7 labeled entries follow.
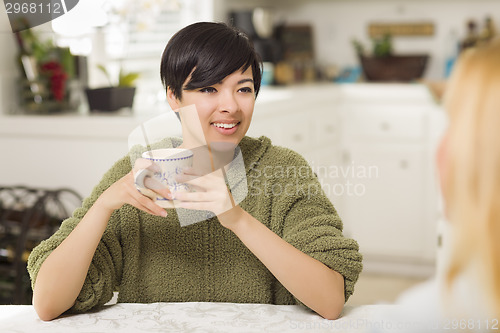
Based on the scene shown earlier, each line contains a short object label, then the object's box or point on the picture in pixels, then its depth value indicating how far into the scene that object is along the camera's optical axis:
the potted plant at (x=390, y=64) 3.81
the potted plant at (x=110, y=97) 2.48
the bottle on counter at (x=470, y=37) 3.79
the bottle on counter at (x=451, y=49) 3.89
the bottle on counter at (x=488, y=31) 3.75
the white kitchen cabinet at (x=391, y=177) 3.44
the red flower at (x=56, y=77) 2.53
